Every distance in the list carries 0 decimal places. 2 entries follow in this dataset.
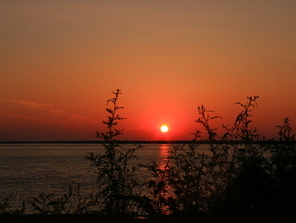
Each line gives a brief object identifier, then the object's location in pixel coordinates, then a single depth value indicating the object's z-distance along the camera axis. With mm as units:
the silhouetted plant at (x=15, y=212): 9774
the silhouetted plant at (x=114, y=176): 9523
